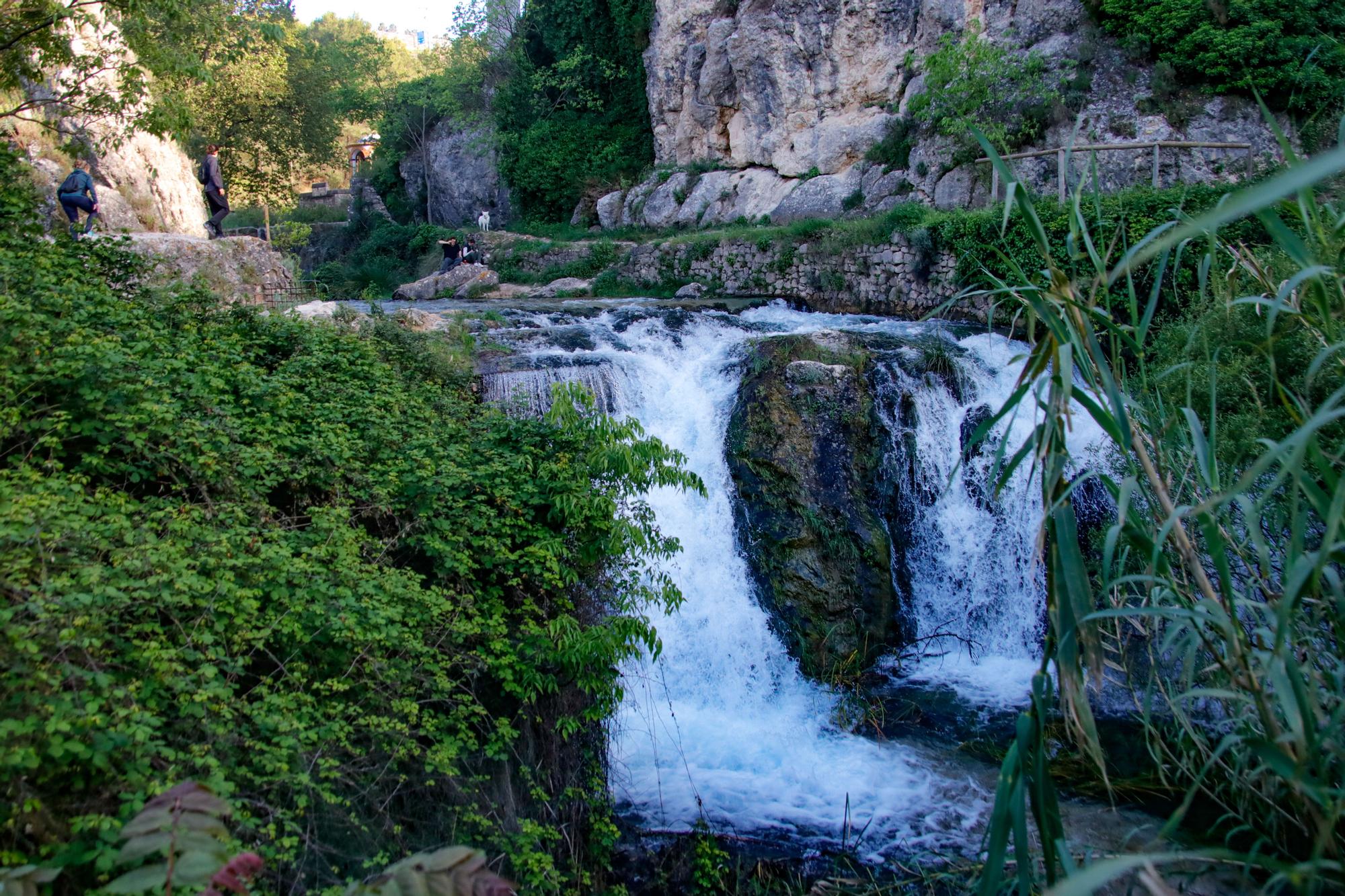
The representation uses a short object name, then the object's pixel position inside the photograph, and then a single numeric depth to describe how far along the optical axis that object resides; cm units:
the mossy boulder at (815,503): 748
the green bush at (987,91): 1527
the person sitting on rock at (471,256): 2111
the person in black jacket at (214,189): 1118
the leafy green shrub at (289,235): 1174
